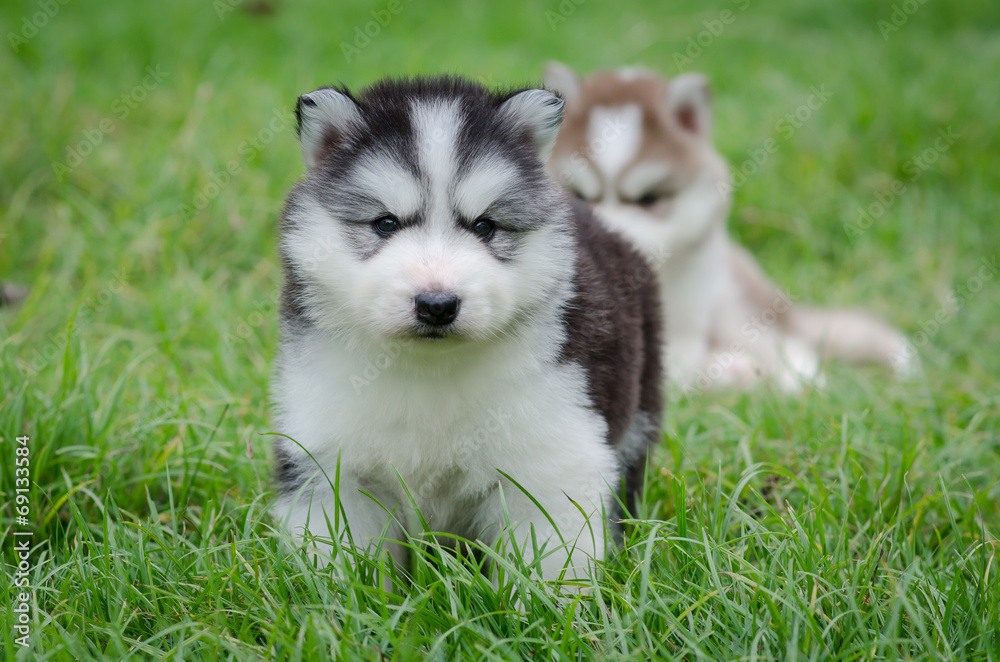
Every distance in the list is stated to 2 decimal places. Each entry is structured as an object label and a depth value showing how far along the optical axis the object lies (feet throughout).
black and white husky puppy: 8.45
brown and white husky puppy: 18.06
